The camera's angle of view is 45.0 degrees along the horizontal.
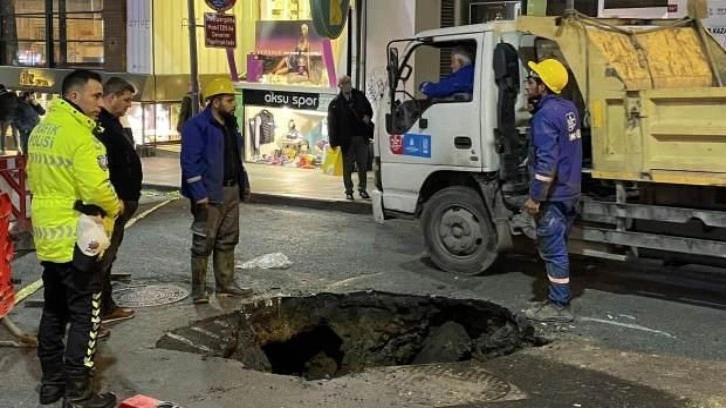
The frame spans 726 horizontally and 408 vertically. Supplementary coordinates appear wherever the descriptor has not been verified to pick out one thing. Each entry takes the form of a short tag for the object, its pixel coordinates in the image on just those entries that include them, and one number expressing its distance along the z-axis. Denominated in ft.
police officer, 15.85
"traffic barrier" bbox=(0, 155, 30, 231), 31.94
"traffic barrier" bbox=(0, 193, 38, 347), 19.30
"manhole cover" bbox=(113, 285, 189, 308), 24.38
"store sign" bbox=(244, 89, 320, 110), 56.65
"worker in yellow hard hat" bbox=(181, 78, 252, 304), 23.36
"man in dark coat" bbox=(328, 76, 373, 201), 44.34
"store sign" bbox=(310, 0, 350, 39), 48.06
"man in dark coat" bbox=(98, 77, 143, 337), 21.31
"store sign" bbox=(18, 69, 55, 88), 73.10
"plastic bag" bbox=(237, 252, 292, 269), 28.86
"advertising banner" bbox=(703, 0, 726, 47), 37.55
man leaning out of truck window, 27.20
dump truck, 22.77
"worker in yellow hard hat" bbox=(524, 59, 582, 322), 22.22
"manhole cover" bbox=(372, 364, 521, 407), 17.37
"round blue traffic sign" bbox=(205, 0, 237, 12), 48.14
